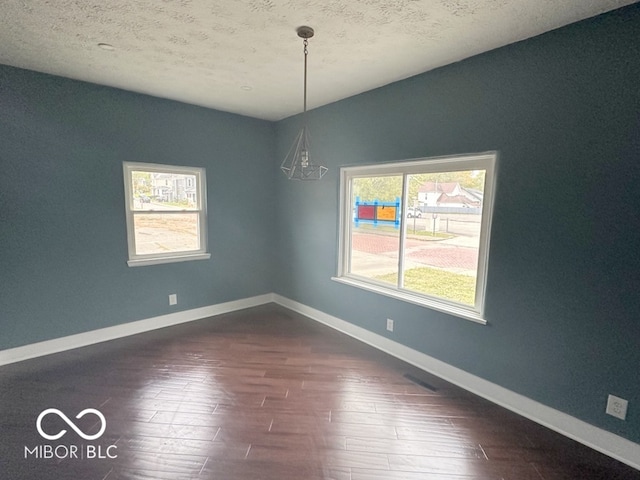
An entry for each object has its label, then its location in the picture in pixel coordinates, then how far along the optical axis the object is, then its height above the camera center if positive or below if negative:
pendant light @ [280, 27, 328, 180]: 2.04 +0.34
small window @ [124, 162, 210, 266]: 3.50 -0.11
